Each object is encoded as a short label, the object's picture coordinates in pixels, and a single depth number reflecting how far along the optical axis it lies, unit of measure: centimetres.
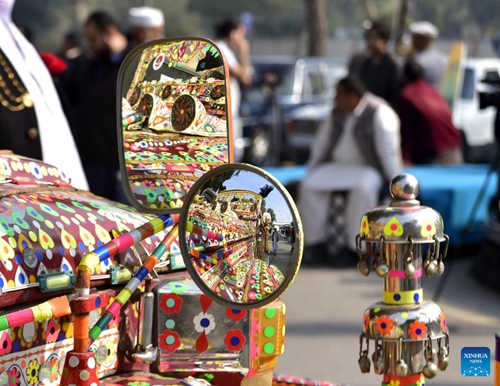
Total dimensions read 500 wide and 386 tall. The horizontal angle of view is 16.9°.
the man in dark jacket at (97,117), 1078
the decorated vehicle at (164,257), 323
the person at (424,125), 1622
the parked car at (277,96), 2449
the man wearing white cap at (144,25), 1294
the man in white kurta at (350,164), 1329
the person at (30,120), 540
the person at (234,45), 1704
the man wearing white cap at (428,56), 1938
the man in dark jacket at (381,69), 1831
